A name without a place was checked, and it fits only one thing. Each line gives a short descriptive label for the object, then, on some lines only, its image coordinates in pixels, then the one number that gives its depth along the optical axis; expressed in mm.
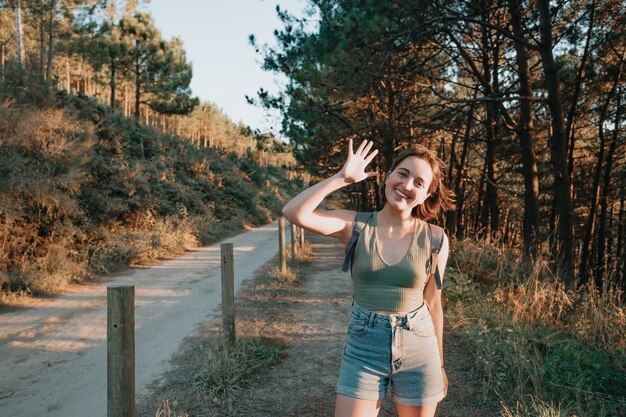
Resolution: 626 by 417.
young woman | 1918
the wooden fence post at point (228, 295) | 4867
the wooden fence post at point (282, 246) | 9562
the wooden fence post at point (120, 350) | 2568
